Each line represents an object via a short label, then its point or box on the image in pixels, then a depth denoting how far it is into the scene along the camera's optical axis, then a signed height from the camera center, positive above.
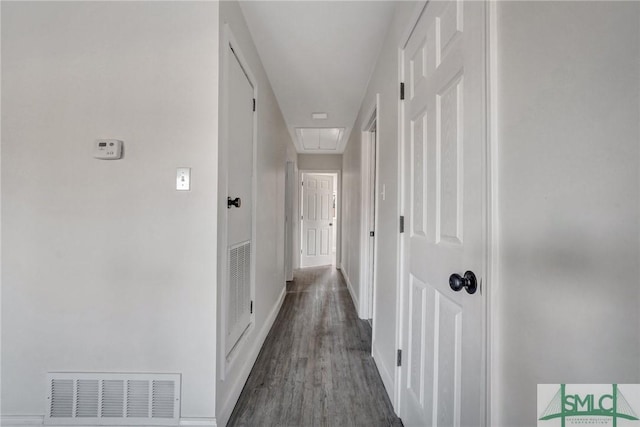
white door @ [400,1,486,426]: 0.82 -0.01
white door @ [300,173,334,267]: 5.79 -0.20
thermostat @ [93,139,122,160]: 1.36 +0.30
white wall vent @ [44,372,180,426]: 1.34 -0.95
